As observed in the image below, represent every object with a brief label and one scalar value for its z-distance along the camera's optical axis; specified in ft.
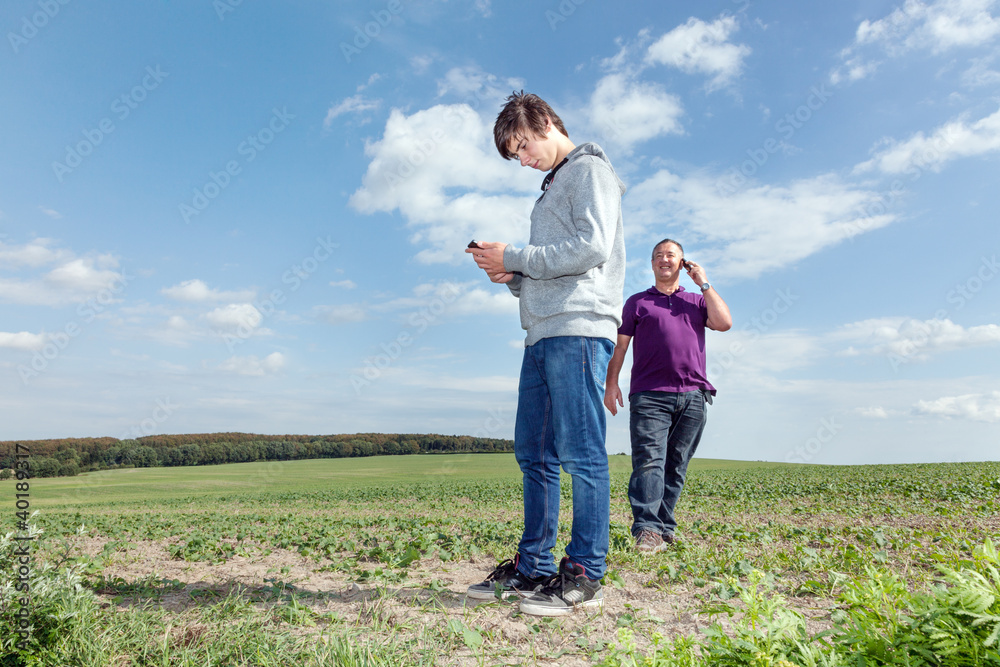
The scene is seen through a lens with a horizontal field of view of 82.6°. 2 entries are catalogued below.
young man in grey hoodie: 10.96
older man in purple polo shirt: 17.88
